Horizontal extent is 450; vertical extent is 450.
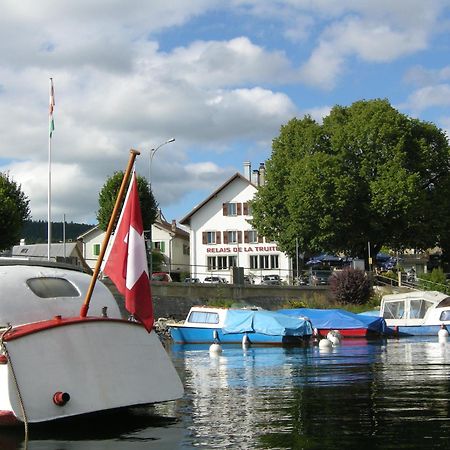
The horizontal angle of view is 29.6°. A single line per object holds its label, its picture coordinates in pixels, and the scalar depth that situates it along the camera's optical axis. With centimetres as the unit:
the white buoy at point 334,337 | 4138
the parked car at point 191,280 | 6800
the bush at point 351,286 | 6072
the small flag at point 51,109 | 4678
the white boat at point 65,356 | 1280
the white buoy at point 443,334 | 4188
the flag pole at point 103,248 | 1388
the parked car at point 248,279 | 6971
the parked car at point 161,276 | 6648
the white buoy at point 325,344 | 3744
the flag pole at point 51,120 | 4629
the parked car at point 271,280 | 7014
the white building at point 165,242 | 9719
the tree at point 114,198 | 7206
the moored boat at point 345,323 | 4550
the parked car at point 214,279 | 7144
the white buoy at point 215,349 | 3625
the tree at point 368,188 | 6975
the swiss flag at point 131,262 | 1443
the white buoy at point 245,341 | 4097
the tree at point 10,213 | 6209
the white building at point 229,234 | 8669
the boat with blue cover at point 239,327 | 4112
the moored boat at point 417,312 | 4756
